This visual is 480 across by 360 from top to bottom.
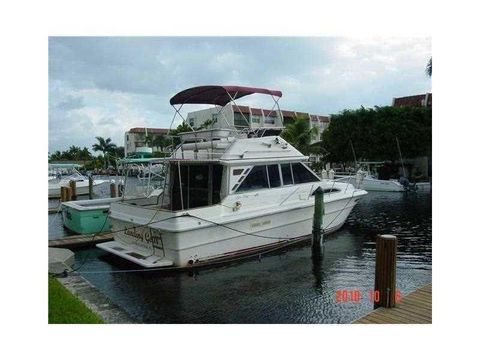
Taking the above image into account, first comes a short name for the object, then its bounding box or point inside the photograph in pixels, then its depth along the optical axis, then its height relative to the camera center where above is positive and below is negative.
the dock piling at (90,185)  18.07 -0.78
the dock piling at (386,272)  5.31 -1.32
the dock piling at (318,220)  8.80 -1.08
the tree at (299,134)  25.95 +2.17
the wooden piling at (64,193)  16.07 -1.02
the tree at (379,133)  25.28 +2.32
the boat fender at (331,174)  11.63 -0.15
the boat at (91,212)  11.15 -1.23
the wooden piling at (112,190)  17.14 -0.93
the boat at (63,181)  20.95 -0.76
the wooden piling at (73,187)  19.23 -0.93
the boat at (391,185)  22.23 -0.84
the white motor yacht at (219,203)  7.41 -0.72
